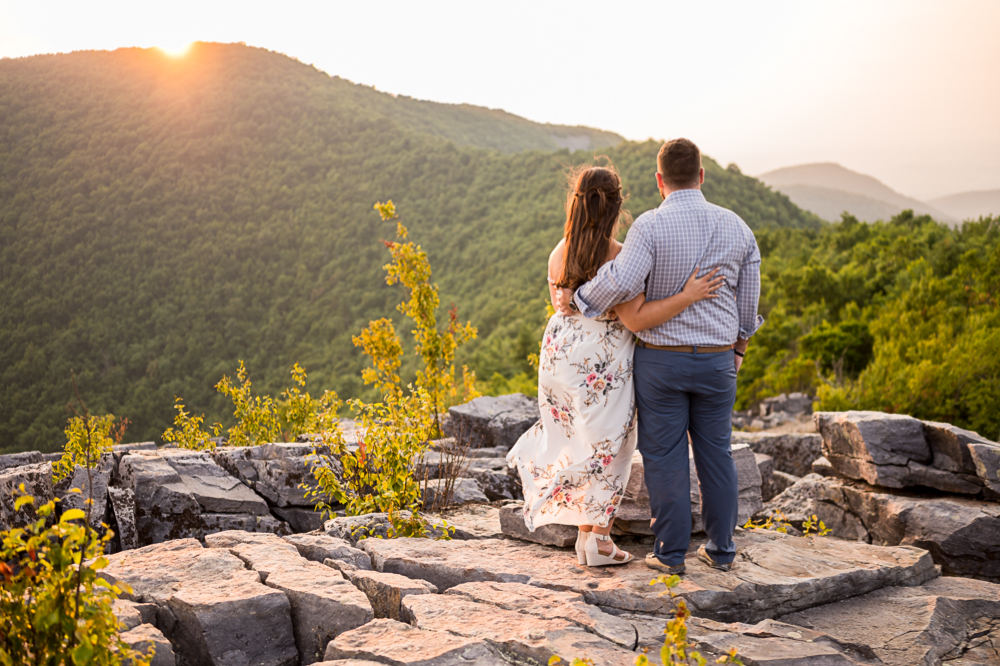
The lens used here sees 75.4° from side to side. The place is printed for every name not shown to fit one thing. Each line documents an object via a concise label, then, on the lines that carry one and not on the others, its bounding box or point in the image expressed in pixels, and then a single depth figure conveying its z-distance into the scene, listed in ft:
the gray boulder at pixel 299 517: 19.53
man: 9.79
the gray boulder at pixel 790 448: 26.43
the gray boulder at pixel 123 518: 17.38
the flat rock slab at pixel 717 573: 9.64
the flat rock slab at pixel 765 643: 7.61
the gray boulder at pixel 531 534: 12.22
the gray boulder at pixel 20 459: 23.21
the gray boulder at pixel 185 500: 18.29
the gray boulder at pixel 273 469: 19.95
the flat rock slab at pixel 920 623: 8.70
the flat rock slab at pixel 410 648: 7.41
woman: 10.24
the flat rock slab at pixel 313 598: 9.19
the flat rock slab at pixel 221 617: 8.90
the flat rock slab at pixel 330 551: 11.79
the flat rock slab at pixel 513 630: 7.64
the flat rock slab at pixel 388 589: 9.57
